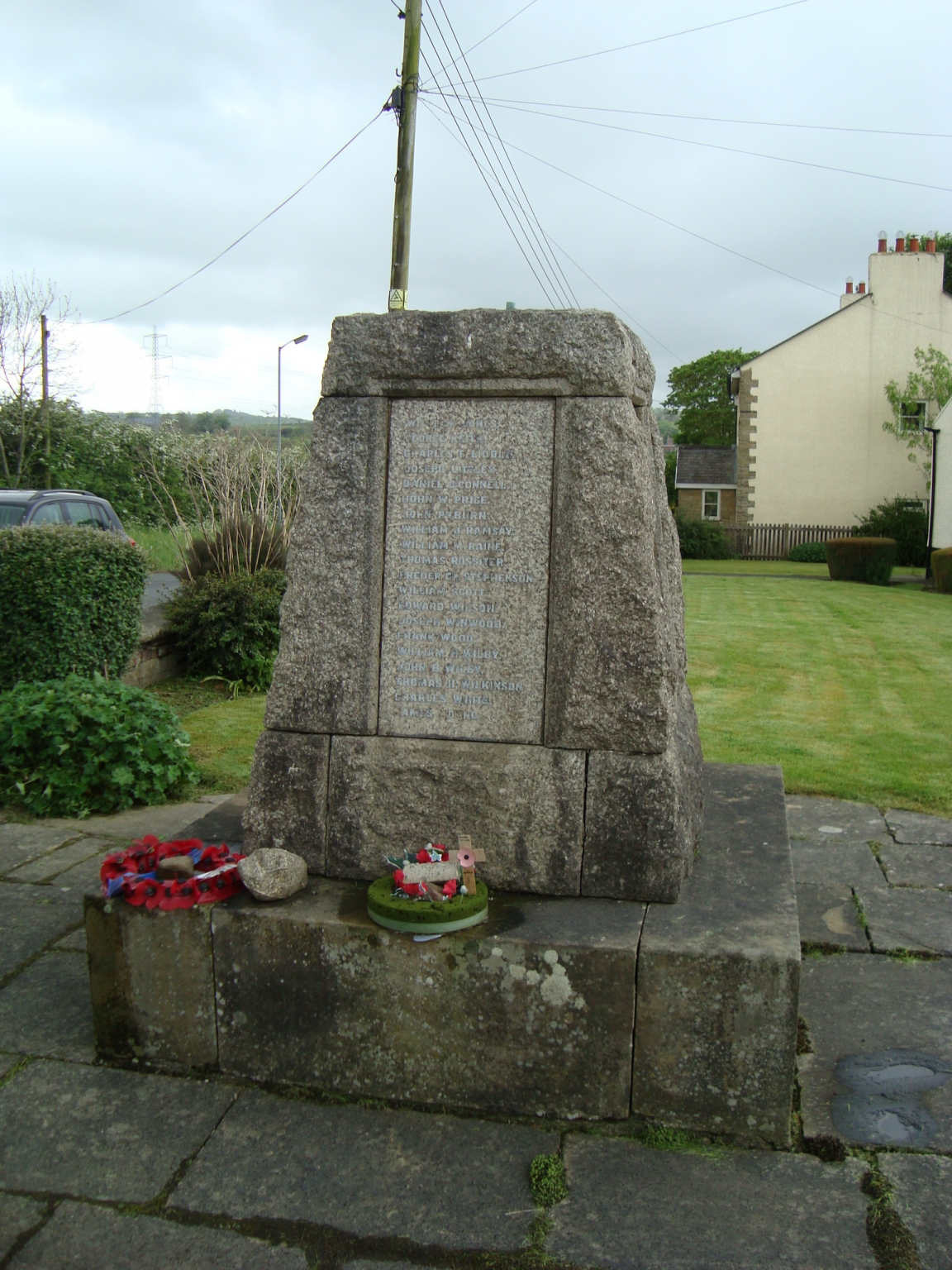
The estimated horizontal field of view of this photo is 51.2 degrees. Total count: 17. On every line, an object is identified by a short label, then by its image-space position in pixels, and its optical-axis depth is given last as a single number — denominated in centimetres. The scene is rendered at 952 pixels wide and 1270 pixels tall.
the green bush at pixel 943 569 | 2071
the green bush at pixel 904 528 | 2931
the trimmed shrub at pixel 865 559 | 2323
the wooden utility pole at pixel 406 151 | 1098
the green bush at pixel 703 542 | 3170
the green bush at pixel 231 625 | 865
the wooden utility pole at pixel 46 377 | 2112
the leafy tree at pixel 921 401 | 2902
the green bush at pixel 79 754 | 509
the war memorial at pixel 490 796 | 254
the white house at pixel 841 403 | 2983
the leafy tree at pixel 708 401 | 5453
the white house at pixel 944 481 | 2447
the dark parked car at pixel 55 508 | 1032
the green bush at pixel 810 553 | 3056
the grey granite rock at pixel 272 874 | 275
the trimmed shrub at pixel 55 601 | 640
